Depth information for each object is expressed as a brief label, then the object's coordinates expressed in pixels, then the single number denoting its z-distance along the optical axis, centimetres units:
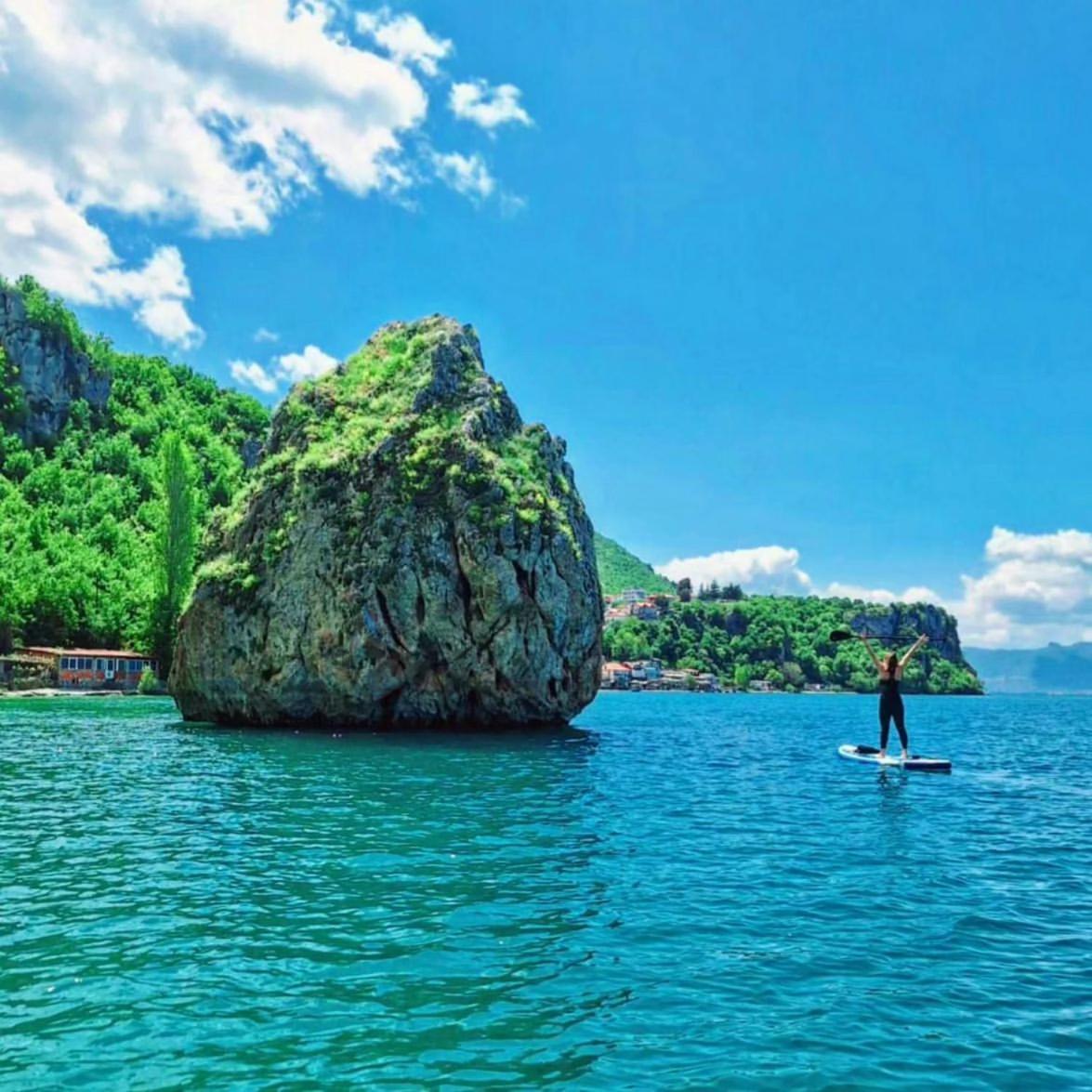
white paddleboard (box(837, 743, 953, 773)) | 3528
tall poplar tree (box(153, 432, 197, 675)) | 9894
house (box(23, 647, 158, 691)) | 9512
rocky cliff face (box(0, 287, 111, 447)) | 14675
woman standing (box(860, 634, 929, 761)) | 3416
